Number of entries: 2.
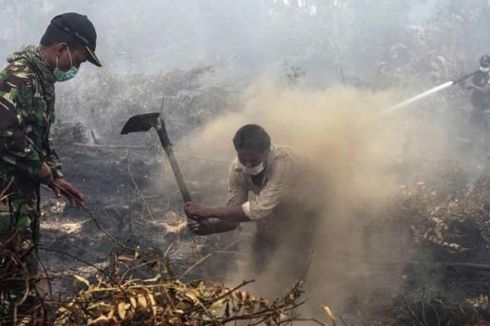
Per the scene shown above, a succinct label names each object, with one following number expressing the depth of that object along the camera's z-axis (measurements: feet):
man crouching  12.41
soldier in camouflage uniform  8.76
